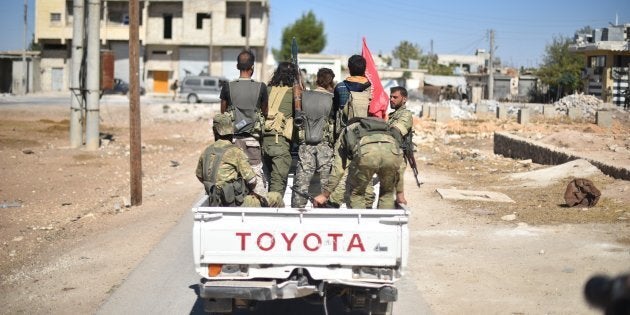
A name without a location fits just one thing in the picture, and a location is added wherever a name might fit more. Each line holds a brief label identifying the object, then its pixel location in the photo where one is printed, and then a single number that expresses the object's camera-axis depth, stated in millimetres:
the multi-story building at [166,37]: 74438
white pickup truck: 6547
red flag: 8391
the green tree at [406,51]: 117688
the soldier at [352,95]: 8352
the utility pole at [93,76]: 24797
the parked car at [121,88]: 66531
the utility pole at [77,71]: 25469
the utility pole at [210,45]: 73312
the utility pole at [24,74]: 68250
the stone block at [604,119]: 35625
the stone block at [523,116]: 38369
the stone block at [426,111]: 43462
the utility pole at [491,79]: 66562
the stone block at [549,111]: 42625
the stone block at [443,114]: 40750
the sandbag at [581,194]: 13719
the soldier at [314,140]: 8273
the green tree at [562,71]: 66562
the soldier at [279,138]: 8516
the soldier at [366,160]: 7168
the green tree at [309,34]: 105688
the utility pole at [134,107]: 15250
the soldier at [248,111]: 8422
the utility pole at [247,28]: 61031
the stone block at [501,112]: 42416
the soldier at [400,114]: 8473
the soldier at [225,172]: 7301
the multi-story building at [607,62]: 55031
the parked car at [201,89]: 56969
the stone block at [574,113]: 41156
